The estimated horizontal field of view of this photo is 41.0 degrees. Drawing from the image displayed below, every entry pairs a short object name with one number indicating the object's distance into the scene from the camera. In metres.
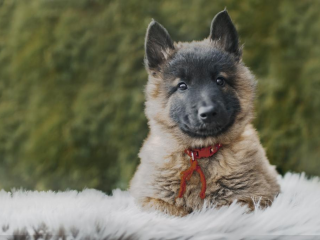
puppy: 1.67
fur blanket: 1.41
